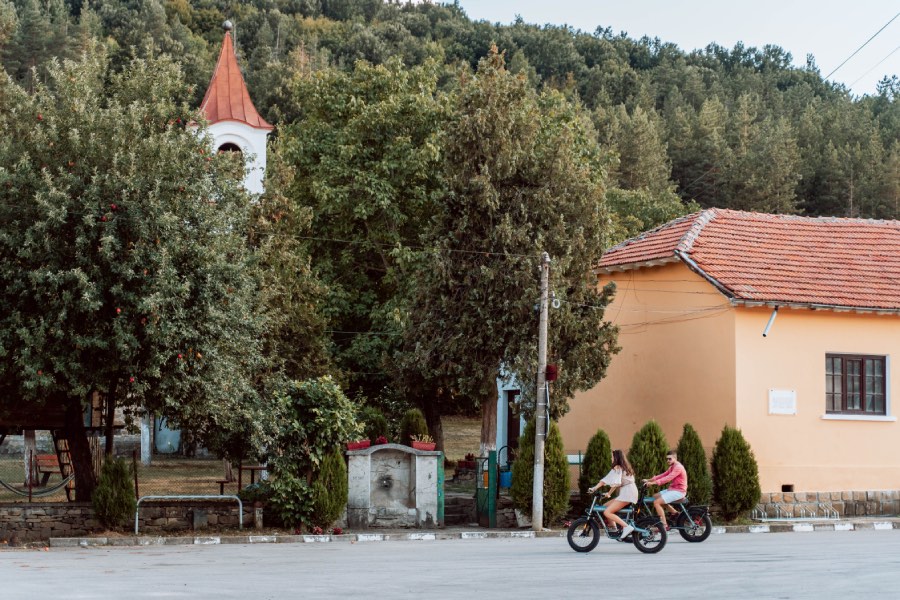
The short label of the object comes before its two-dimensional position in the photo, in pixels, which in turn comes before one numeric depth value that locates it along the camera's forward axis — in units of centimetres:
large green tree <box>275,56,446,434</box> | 3731
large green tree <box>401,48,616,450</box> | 2622
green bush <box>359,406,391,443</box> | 3303
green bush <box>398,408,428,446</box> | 3362
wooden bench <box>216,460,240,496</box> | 2962
